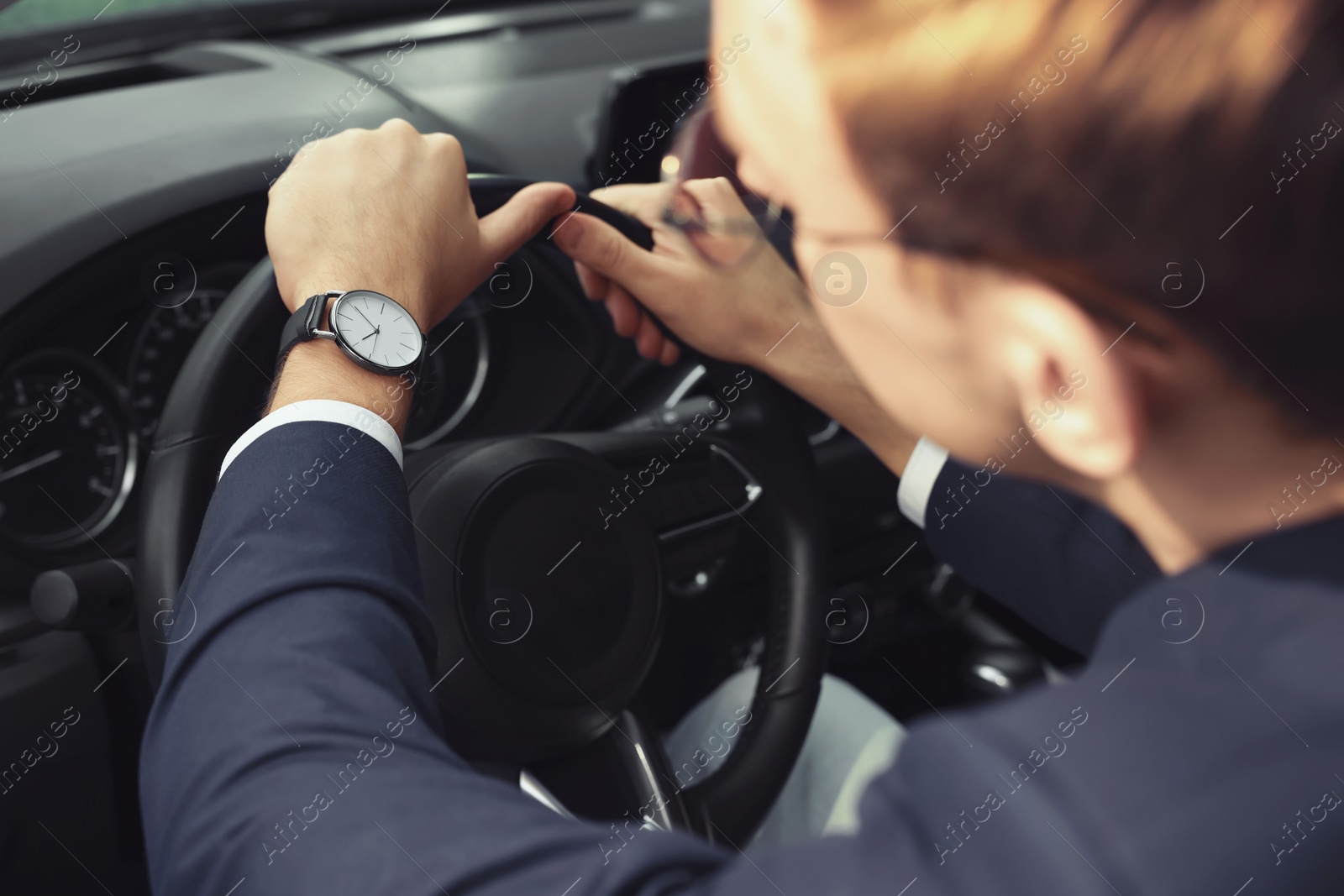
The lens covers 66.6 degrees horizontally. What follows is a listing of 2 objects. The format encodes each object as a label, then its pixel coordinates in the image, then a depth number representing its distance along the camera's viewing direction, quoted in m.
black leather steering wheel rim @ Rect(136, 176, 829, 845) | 0.81
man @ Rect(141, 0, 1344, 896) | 0.50
